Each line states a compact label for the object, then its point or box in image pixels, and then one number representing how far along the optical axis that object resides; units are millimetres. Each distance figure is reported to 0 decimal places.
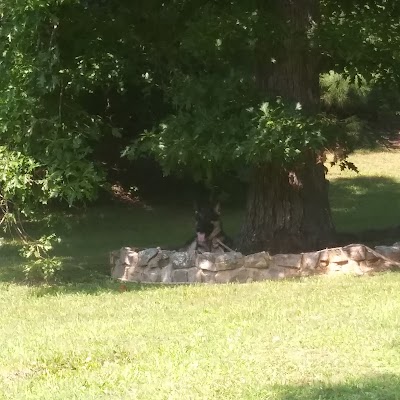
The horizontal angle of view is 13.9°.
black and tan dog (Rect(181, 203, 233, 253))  19947
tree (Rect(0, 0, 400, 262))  15999
